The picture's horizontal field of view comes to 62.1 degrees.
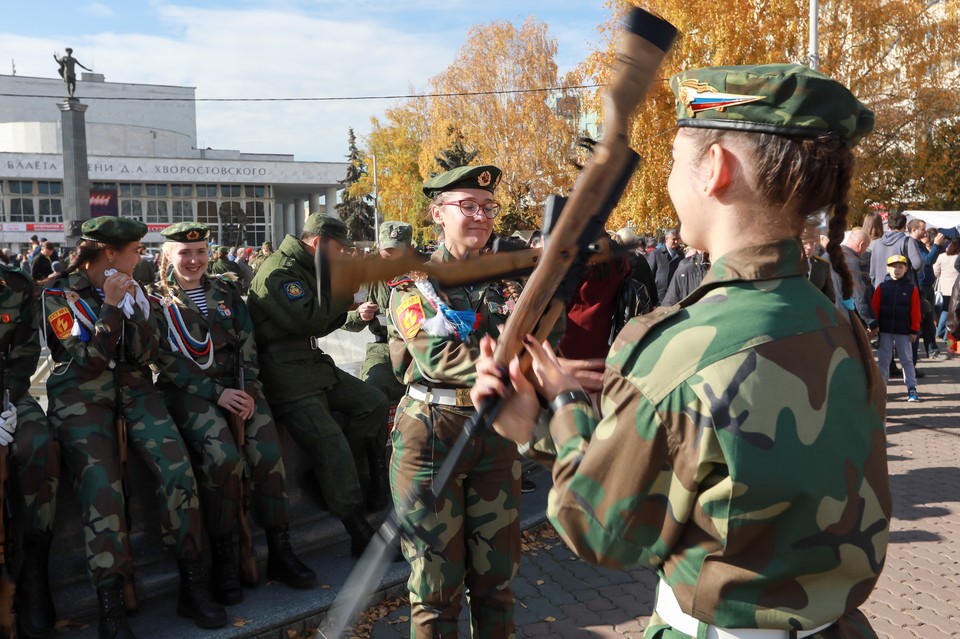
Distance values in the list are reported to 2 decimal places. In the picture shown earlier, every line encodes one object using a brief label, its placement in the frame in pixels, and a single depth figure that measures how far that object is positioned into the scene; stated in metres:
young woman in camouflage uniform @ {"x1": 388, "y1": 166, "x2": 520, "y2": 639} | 3.15
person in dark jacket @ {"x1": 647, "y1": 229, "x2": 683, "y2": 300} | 11.45
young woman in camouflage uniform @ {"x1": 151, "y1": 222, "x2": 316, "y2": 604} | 4.37
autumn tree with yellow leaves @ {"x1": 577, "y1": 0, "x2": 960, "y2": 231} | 19.33
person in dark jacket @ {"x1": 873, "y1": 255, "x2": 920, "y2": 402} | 10.03
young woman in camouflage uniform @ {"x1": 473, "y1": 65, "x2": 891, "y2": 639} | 1.37
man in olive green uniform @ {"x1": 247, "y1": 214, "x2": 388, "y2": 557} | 4.96
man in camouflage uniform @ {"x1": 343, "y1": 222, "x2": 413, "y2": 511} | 5.52
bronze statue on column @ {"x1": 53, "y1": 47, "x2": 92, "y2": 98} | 23.52
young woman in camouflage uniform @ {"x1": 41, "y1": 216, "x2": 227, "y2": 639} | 3.90
